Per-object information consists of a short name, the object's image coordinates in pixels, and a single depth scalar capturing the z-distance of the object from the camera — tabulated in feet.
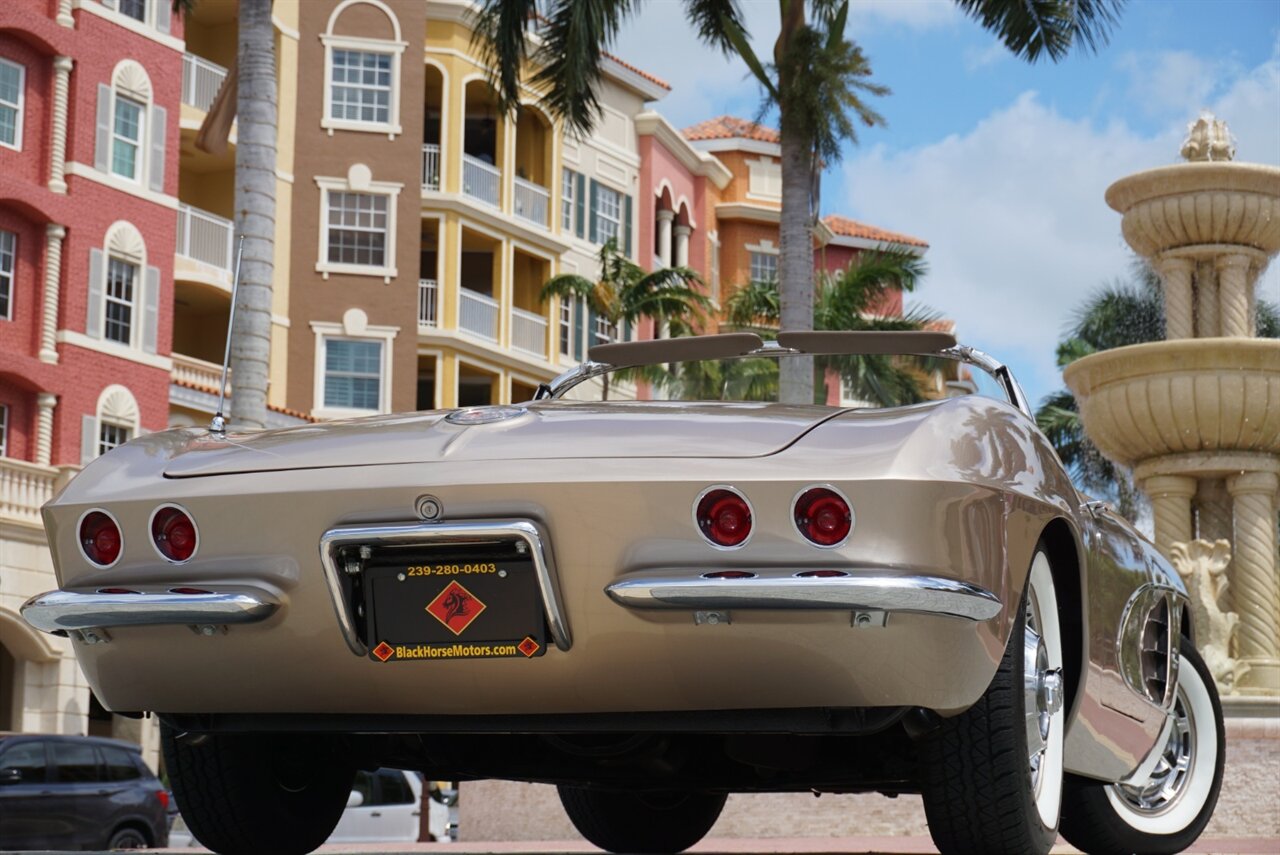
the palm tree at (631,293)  118.93
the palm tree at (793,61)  63.62
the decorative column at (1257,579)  72.69
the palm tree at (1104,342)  159.94
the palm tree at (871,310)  104.27
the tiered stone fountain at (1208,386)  67.15
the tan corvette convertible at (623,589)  13.14
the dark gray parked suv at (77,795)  60.54
